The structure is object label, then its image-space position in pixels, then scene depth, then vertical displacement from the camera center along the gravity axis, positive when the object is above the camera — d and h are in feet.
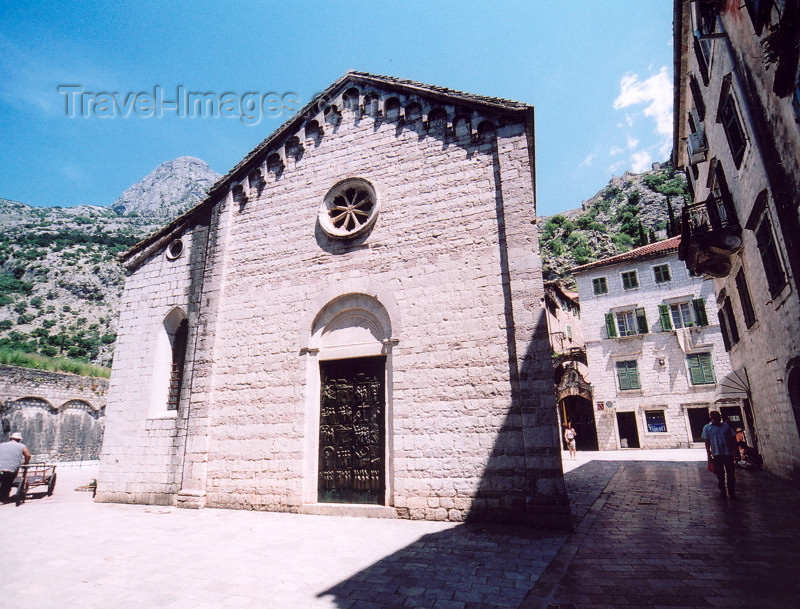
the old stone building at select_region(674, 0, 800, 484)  21.36 +14.87
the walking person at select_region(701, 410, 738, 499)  25.79 -2.61
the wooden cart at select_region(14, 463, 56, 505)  31.45 -4.65
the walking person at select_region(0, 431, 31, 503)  30.76 -2.56
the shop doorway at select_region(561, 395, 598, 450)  88.17 -1.18
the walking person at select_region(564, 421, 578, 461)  62.39 -4.17
